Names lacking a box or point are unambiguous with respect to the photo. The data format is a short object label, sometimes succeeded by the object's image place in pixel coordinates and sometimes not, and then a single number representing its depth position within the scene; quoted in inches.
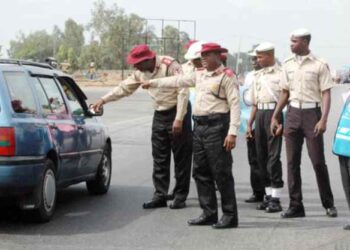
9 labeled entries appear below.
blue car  281.1
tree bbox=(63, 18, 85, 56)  5516.7
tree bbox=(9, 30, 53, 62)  5334.6
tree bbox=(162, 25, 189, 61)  3590.1
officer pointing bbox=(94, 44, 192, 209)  341.1
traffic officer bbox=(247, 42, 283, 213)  337.1
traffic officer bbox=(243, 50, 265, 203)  361.7
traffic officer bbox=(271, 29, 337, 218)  314.7
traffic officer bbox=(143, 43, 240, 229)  297.6
